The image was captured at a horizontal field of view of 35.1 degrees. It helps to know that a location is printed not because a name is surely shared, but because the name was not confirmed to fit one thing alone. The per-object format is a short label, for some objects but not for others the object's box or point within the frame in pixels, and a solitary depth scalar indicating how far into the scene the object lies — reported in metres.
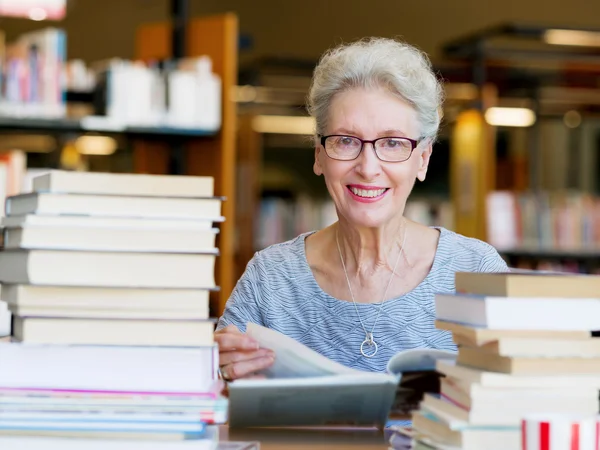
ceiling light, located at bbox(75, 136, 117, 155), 11.43
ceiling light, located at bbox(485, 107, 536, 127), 8.28
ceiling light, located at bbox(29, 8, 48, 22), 5.47
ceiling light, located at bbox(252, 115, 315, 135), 8.99
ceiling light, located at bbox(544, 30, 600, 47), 5.50
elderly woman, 1.87
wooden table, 1.31
